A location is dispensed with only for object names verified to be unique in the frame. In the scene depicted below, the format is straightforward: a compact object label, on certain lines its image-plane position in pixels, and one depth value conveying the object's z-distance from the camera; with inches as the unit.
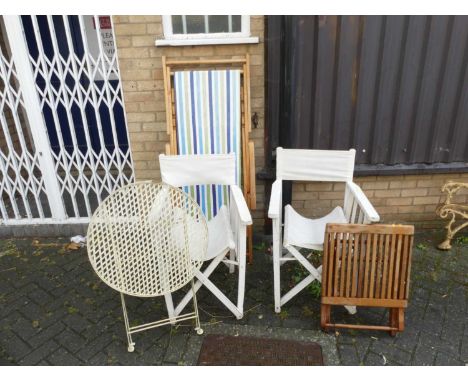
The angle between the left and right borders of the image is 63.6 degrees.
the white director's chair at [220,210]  97.7
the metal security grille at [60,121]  124.7
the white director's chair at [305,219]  100.3
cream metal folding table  86.1
